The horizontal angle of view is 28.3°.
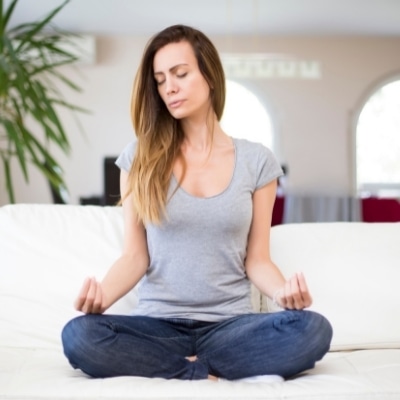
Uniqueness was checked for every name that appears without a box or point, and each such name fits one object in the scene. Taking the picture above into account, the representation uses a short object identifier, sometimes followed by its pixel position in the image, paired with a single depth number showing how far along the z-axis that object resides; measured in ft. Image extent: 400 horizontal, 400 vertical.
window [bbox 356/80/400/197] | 28.22
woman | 5.01
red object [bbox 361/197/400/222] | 17.79
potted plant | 8.14
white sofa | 6.09
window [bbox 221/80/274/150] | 27.94
